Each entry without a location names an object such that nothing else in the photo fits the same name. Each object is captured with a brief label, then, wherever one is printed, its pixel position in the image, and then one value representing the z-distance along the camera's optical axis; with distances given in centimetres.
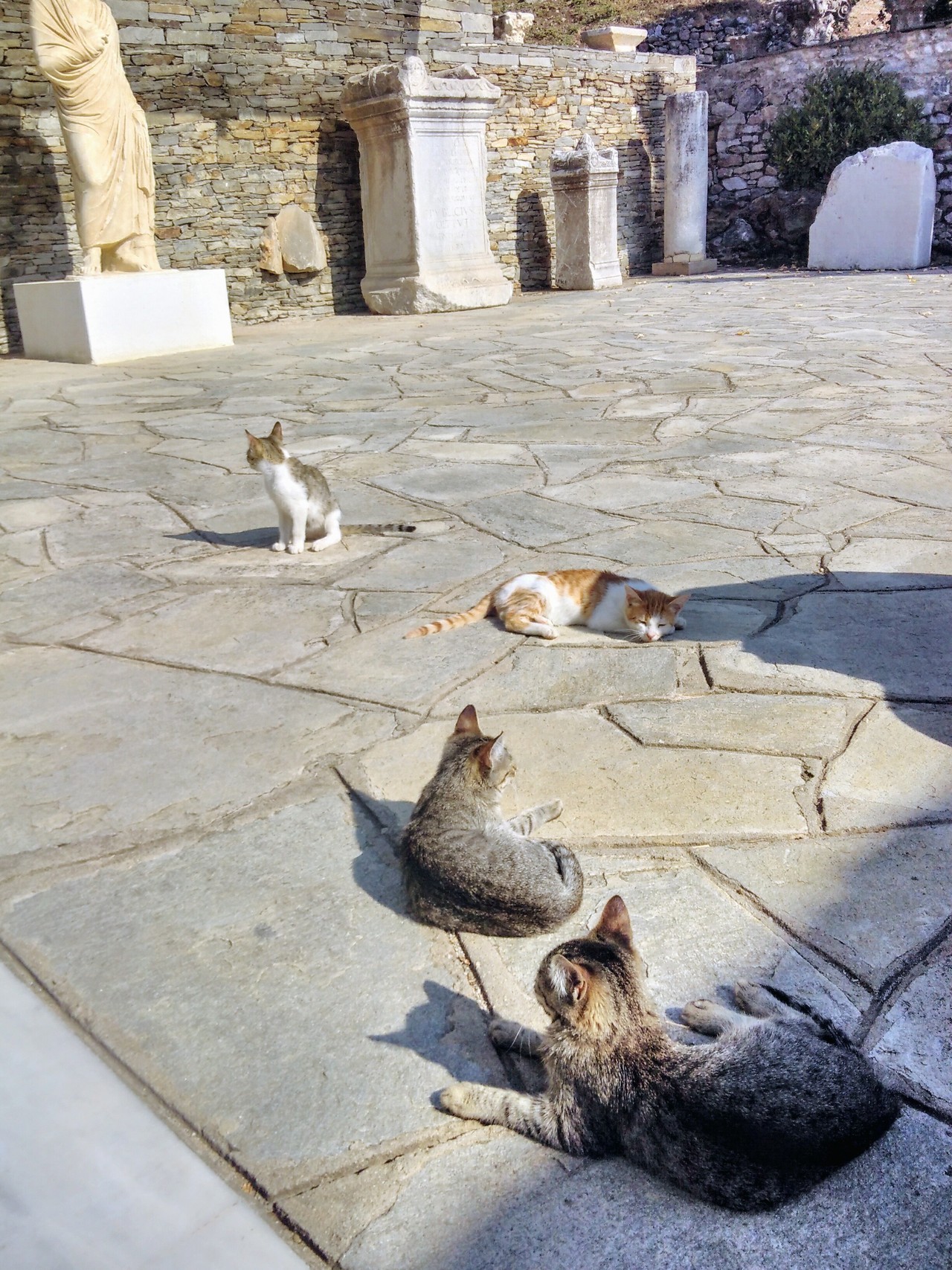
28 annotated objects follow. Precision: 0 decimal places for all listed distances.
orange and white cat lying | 308
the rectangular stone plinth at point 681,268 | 1634
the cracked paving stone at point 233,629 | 307
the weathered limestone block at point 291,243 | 1271
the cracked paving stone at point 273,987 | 149
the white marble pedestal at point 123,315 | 917
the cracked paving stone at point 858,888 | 177
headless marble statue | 866
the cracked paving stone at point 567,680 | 273
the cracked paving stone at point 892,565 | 339
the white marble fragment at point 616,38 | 1733
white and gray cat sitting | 380
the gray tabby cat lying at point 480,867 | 184
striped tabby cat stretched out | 133
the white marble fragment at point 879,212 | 1413
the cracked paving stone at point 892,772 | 214
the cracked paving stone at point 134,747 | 226
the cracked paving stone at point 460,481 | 469
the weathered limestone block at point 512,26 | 1869
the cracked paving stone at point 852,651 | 271
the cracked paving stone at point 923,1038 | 148
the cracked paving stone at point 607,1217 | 126
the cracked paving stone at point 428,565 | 365
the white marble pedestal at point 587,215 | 1417
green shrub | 1564
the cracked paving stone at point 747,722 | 244
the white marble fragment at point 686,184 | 1587
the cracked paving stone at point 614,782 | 214
